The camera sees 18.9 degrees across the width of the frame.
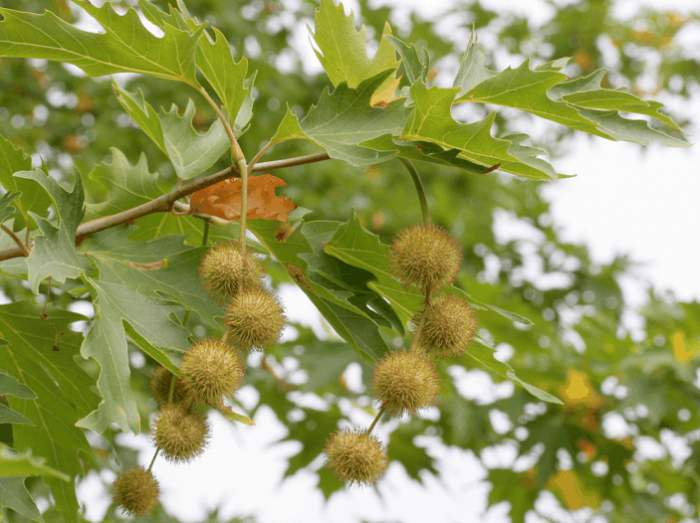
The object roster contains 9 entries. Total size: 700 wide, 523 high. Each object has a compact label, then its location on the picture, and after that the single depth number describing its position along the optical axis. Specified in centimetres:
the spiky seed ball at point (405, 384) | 77
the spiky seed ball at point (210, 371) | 76
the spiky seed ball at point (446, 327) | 79
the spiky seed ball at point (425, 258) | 80
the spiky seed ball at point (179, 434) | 77
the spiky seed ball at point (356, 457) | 78
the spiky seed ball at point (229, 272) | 78
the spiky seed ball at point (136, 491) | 80
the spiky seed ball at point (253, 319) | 77
